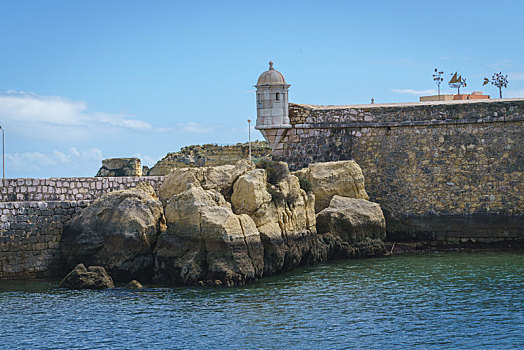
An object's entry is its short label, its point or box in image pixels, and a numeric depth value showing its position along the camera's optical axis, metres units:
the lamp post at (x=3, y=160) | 23.47
